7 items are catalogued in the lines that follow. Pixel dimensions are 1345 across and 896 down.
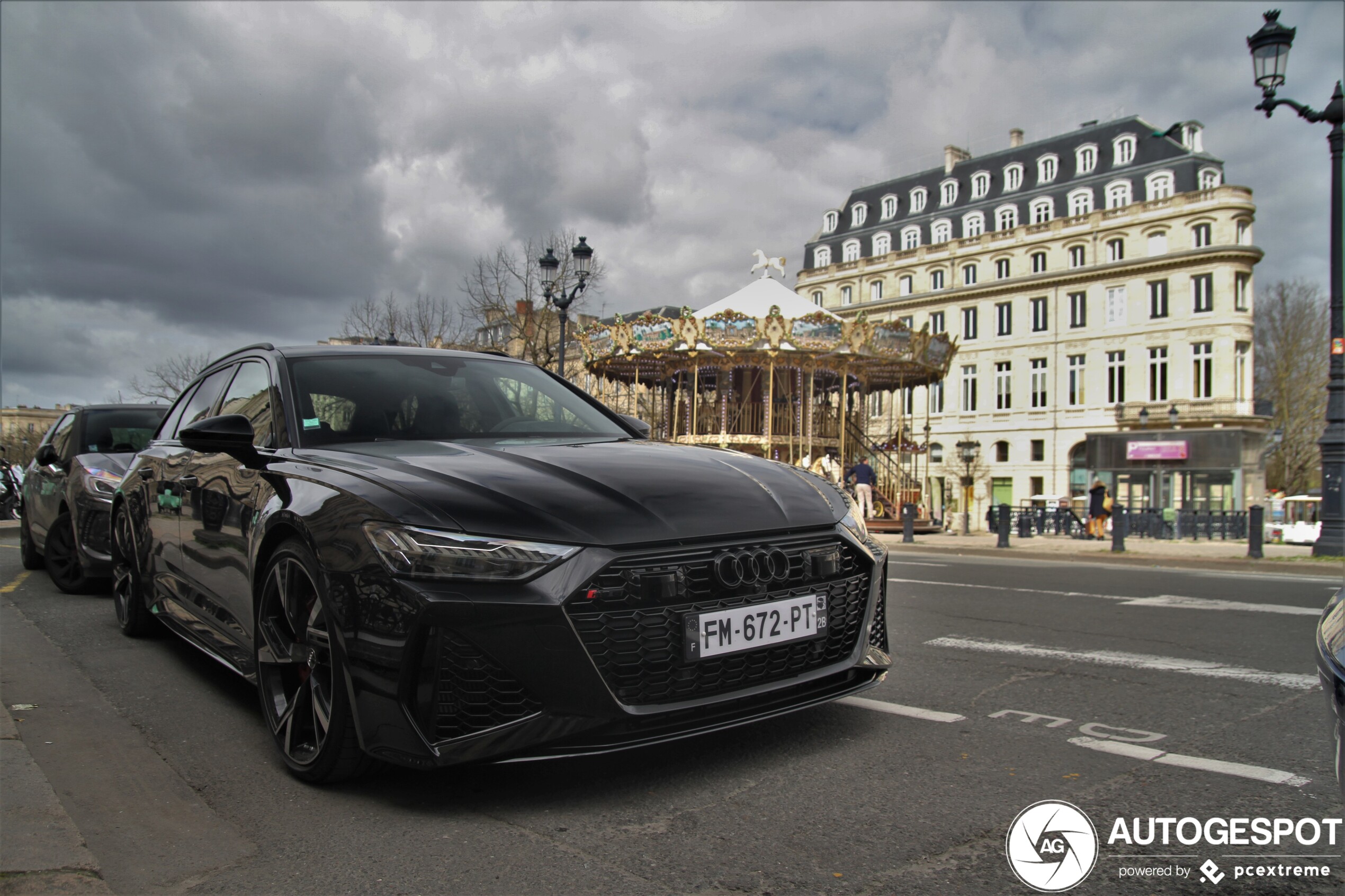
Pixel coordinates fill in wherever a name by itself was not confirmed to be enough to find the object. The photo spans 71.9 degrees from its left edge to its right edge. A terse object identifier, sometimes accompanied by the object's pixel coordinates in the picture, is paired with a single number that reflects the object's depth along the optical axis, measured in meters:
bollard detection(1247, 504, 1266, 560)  15.30
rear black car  7.03
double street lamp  19.11
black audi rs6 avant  2.54
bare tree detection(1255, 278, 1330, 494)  43.78
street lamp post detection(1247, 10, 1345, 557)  13.21
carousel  24.52
